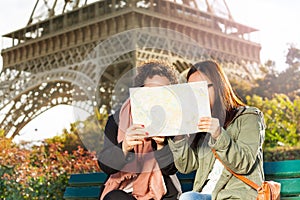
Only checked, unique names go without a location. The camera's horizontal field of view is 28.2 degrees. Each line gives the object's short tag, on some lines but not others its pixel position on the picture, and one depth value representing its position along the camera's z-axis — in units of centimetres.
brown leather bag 246
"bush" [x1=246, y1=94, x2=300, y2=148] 1223
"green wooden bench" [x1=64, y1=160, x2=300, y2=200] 311
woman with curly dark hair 293
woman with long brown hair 245
